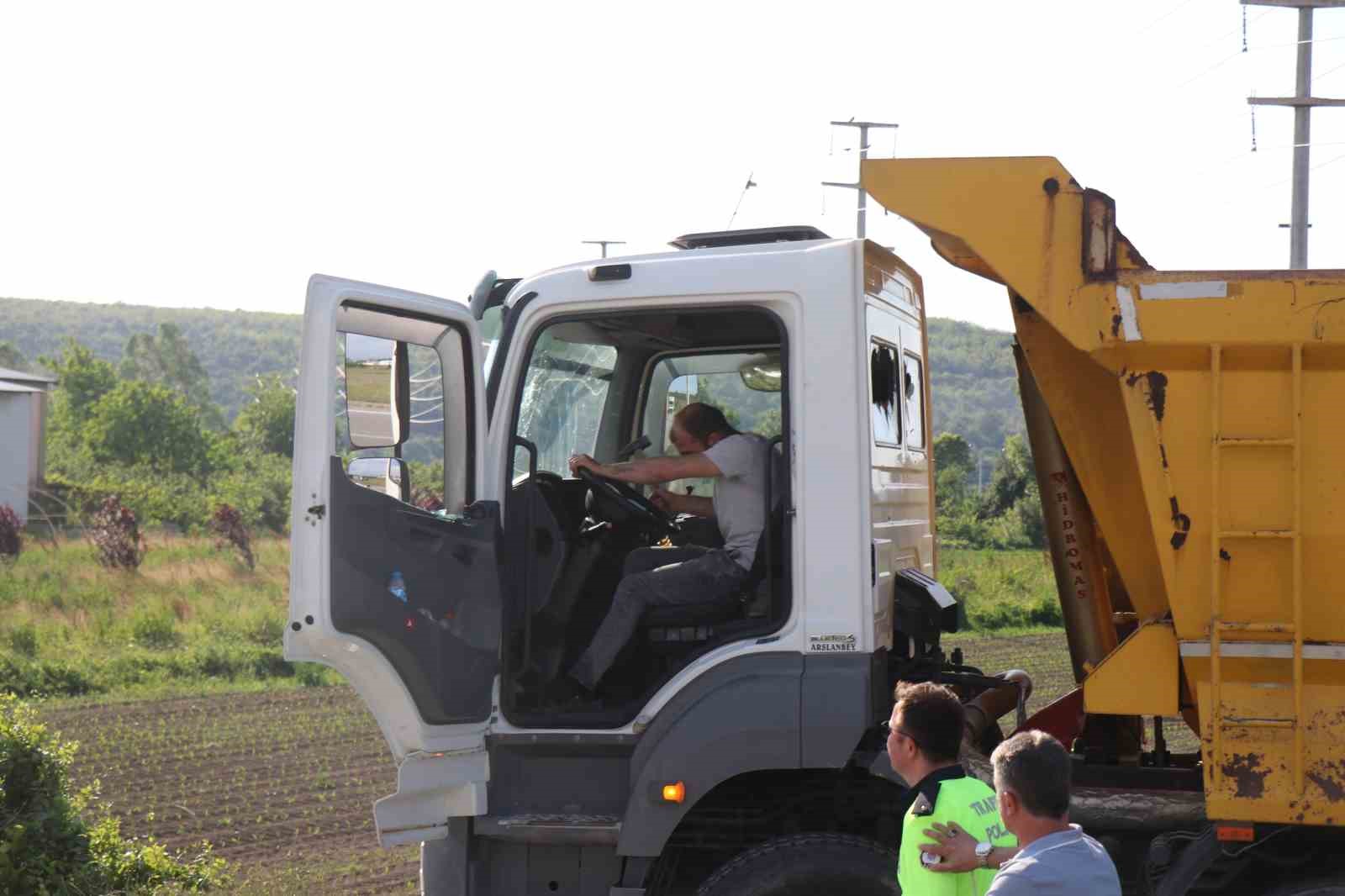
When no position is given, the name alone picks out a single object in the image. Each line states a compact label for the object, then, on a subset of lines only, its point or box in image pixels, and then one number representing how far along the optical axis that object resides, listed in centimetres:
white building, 4462
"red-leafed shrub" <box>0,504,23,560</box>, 3023
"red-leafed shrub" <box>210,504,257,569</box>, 3191
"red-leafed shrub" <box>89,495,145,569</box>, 2770
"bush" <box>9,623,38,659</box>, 1944
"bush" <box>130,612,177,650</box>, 2080
